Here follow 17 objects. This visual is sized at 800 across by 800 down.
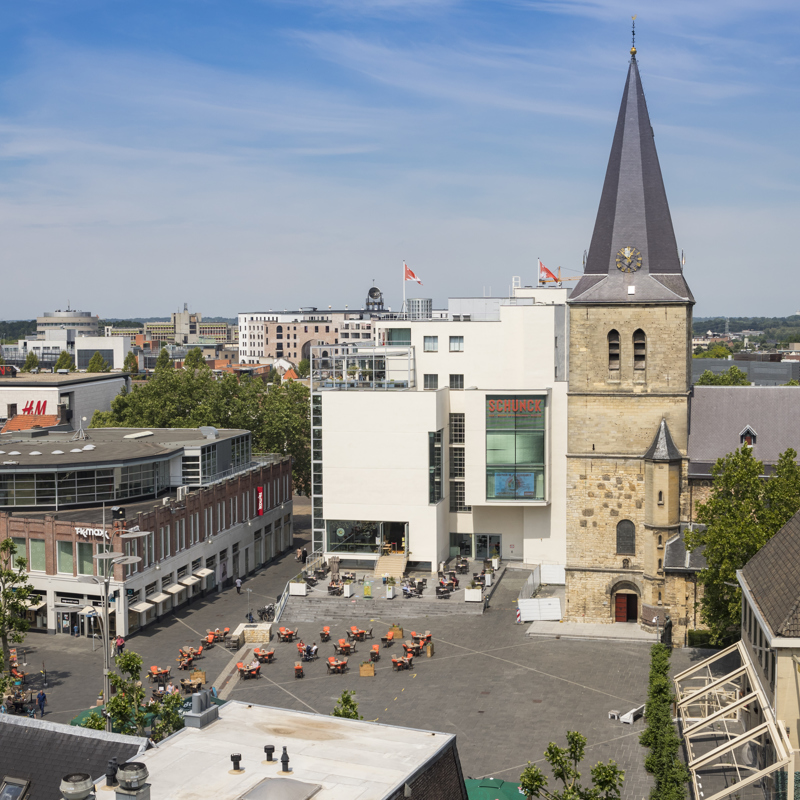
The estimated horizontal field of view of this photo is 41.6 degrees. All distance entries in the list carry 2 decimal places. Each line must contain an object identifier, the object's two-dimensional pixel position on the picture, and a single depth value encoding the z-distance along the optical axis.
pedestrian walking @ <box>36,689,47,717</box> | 49.91
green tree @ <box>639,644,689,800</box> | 37.12
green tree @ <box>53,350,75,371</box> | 192.00
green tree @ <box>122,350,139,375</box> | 190.75
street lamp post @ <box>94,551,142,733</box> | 40.38
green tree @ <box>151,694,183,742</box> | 35.04
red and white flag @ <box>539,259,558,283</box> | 106.31
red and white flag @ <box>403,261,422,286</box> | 89.38
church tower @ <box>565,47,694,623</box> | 62.16
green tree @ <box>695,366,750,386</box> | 127.53
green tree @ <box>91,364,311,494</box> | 98.38
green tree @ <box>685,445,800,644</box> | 49.62
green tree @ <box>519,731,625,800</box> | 31.56
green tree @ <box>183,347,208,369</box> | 162.75
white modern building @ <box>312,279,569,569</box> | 73.38
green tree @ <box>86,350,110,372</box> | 174.75
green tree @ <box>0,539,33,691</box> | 52.59
